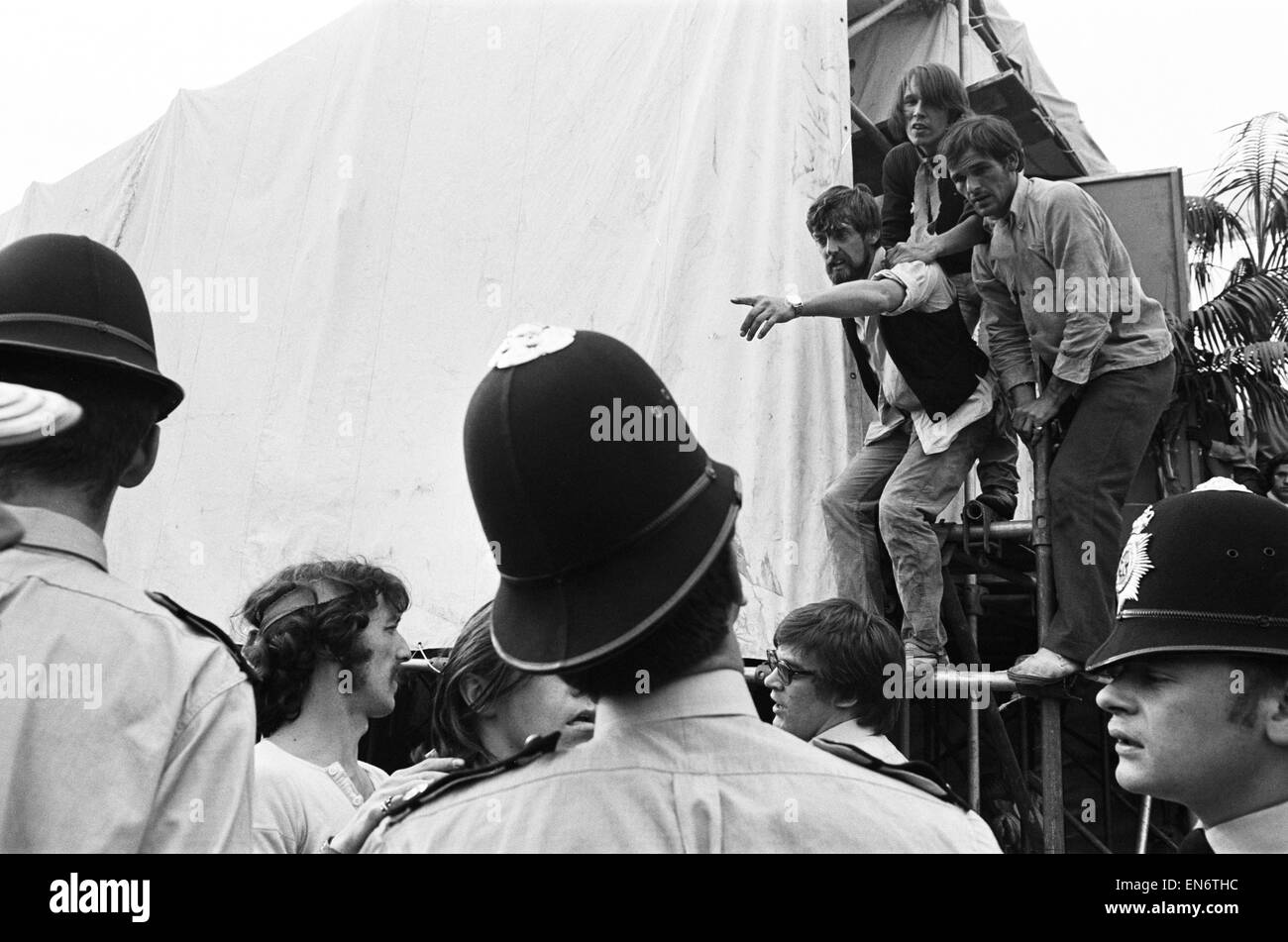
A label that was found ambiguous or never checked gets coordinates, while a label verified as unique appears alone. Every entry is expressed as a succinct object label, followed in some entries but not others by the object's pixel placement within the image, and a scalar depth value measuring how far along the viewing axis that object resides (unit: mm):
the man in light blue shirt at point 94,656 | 1523
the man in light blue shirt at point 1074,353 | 4027
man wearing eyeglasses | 3008
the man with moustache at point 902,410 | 4410
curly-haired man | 3008
